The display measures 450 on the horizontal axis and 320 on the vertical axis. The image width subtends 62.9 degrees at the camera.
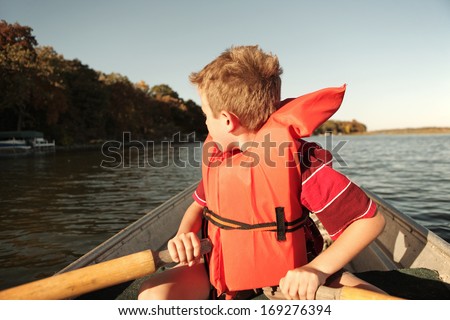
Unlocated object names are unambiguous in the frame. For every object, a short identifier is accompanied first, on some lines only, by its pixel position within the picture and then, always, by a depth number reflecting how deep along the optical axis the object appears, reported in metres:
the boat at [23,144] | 25.92
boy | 1.49
